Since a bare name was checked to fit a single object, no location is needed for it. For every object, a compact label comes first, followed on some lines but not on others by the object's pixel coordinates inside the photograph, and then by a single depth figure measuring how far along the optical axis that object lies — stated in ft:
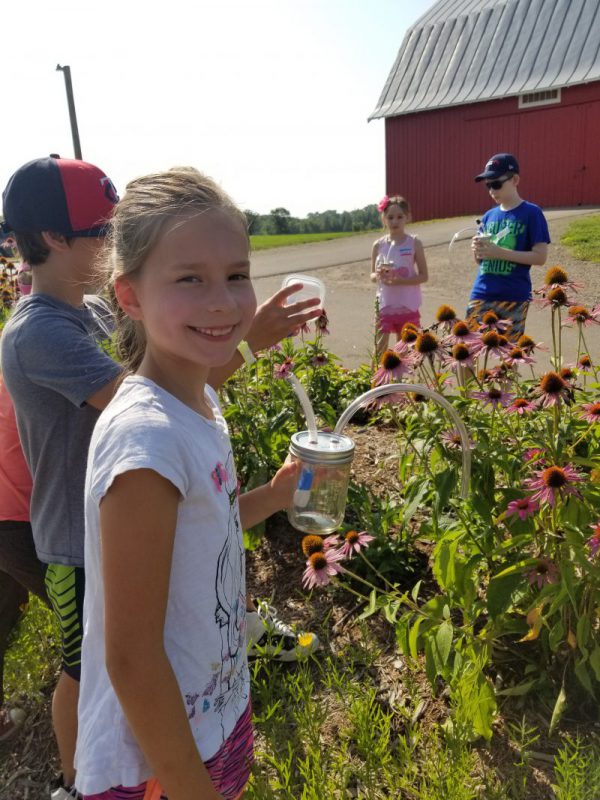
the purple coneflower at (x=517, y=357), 7.38
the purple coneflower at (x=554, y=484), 5.68
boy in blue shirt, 13.23
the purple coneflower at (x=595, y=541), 5.36
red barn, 59.57
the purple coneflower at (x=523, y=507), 5.87
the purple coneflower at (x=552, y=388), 6.46
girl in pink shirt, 16.12
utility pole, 51.21
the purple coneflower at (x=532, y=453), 6.67
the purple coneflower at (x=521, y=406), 6.98
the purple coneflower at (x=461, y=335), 7.52
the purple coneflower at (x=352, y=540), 7.13
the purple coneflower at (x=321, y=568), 6.68
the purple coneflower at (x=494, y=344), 7.34
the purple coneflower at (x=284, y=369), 10.50
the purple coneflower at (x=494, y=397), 7.30
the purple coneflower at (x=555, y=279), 8.35
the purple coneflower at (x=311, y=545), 6.91
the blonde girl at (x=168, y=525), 3.06
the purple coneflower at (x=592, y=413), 6.19
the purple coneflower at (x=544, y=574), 5.97
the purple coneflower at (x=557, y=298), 8.11
